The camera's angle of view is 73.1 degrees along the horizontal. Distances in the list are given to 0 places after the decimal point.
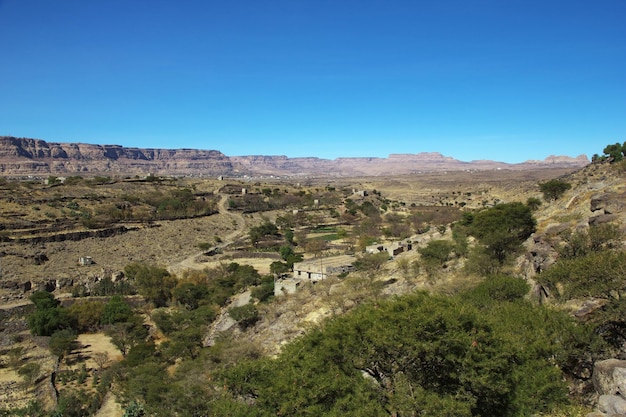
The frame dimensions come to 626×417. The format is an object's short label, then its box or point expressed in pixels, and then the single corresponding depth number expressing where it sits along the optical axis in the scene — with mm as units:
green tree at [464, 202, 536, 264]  25156
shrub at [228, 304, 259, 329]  27750
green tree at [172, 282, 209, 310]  35750
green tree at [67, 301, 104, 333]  31859
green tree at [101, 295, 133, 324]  31812
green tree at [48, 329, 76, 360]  26844
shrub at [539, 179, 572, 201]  46438
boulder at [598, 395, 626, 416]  8703
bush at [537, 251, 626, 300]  12539
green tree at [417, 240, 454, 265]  30025
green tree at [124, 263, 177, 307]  37656
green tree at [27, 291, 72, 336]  30188
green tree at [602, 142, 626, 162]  56416
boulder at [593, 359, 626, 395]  9633
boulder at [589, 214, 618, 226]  19894
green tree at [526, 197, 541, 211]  44325
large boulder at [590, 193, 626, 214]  21722
